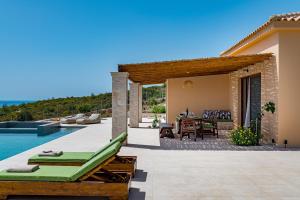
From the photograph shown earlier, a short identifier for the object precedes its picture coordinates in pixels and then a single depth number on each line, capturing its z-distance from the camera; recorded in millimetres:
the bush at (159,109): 13877
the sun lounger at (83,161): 3323
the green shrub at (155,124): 9081
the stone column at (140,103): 10519
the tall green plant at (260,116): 5571
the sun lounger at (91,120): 10180
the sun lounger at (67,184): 2663
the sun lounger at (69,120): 10366
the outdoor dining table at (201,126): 6778
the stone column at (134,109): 9149
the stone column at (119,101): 5614
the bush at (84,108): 13502
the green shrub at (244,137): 5783
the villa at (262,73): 5440
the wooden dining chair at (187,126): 6530
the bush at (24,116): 10763
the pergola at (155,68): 5428
